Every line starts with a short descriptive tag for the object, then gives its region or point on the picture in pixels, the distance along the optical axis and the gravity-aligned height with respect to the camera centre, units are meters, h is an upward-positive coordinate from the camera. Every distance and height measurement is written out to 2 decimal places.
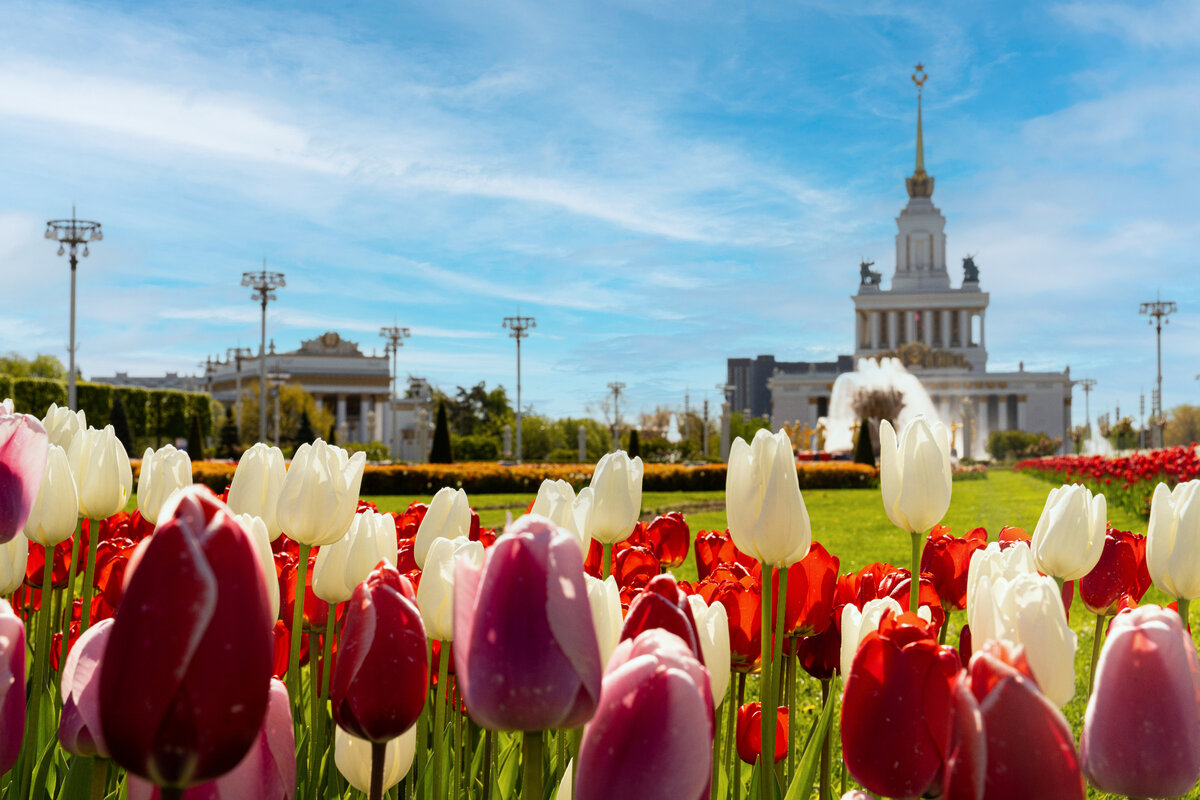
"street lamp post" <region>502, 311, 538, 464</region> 36.31 +3.68
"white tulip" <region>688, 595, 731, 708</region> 1.08 -0.24
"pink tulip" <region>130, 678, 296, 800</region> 0.80 -0.30
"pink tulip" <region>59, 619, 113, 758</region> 0.88 -0.25
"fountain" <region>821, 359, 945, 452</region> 40.19 +1.53
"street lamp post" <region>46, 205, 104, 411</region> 22.27 +4.22
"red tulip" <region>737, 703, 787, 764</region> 1.45 -0.46
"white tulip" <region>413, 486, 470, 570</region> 1.61 -0.16
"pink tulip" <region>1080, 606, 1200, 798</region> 0.81 -0.24
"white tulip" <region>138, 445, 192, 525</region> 1.83 -0.11
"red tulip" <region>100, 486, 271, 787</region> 0.67 -0.16
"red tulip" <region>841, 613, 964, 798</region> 0.85 -0.25
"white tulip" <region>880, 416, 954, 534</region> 1.44 -0.07
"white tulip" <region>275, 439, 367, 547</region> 1.41 -0.11
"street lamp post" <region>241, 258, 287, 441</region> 31.98 +4.57
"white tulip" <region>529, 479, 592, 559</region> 1.55 -0.13
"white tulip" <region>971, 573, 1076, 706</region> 0.93 -0.19
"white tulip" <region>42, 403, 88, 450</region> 1.95 -0.01
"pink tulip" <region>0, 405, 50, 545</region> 1.11 -0.06
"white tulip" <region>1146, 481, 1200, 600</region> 1.36 -0.15
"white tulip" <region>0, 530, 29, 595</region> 1.53 -0.23
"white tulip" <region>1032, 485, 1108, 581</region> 1.47 -0.16
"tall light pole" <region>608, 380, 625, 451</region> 41.31 +1.54
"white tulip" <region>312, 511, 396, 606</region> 1.44 -0.20
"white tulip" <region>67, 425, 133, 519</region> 1.75 -0.09
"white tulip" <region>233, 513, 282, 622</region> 1.11 -0.16
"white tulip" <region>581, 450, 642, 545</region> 1.73 -0.13
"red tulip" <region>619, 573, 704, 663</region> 0.87 -0.17
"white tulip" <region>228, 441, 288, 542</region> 1.55 -0.10
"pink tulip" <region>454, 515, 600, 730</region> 0.75 -0.17
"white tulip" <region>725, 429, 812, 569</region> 1.23 -0.10
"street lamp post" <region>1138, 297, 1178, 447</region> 38.22 +4.59
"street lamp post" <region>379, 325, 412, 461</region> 42.94 +3.90
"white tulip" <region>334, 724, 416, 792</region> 1.11 -0.39
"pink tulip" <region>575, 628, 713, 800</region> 0.71 -0.23
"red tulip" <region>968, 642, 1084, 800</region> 0.67 -0.22
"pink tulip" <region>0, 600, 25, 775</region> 0.81 -0.22
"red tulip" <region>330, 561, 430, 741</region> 0.91 -0.23
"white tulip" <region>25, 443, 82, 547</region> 1.54 -0.14
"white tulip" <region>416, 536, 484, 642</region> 1.21 -0.20
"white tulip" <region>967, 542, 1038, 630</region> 1.09 -0.16
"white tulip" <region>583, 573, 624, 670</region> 1.00 -0.19
